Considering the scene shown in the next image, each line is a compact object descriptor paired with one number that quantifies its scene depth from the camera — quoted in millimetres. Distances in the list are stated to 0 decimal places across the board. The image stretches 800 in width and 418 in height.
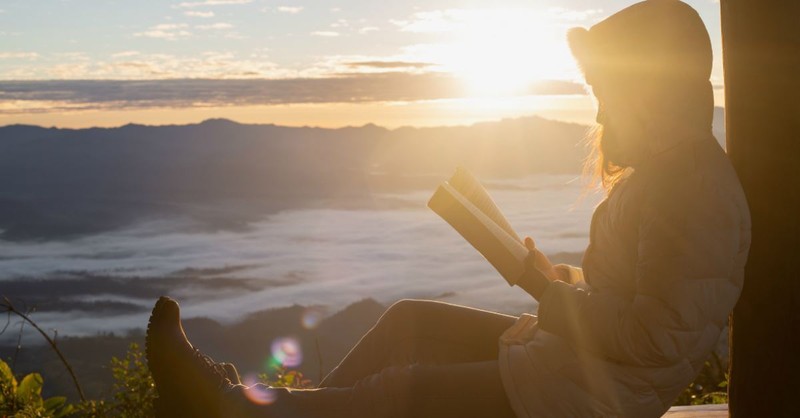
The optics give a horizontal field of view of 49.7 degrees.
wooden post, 3059
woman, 2521
